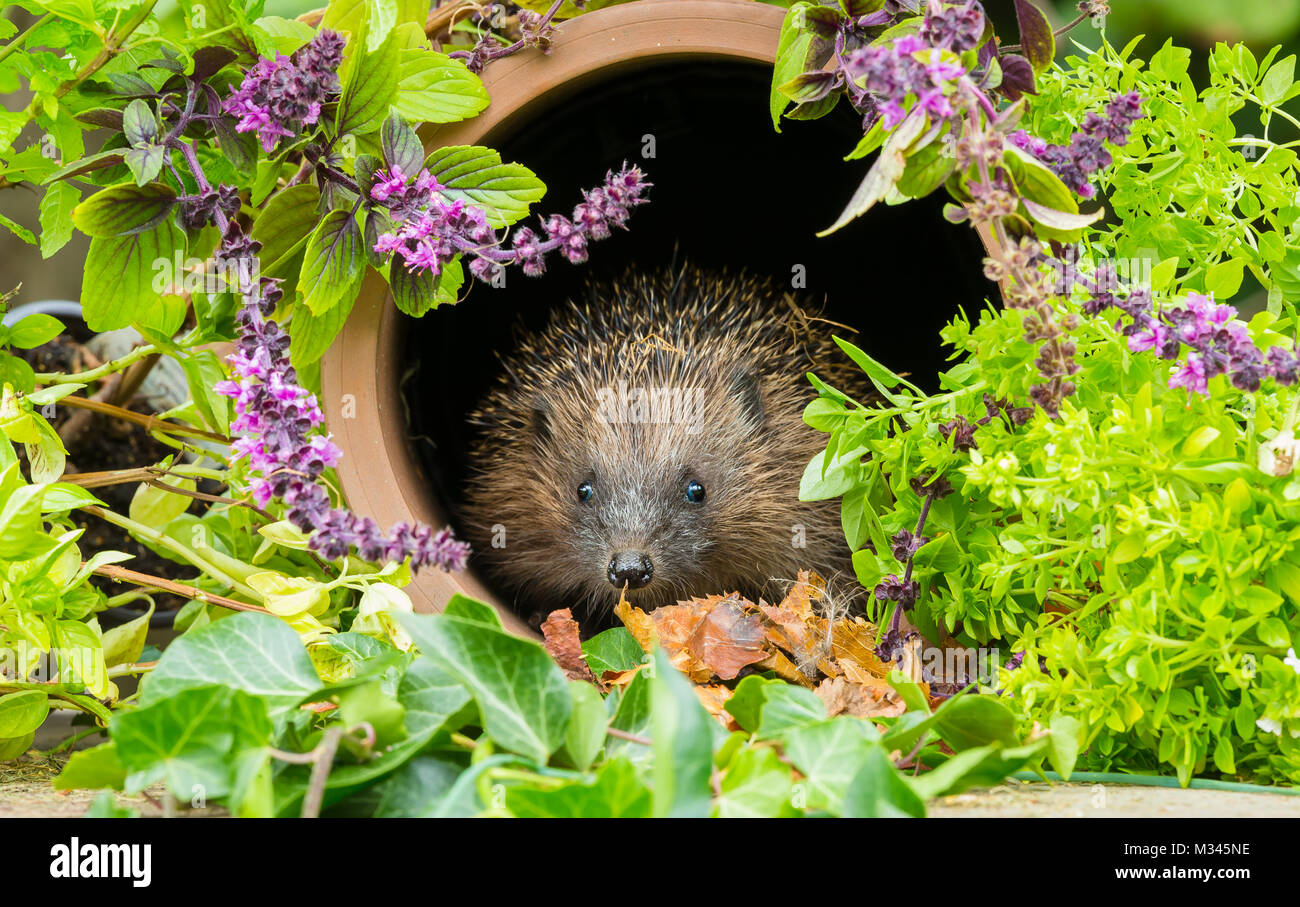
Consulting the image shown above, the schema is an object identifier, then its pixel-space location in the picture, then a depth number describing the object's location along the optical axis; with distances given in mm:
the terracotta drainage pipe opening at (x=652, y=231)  1160
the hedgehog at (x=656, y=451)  1207
